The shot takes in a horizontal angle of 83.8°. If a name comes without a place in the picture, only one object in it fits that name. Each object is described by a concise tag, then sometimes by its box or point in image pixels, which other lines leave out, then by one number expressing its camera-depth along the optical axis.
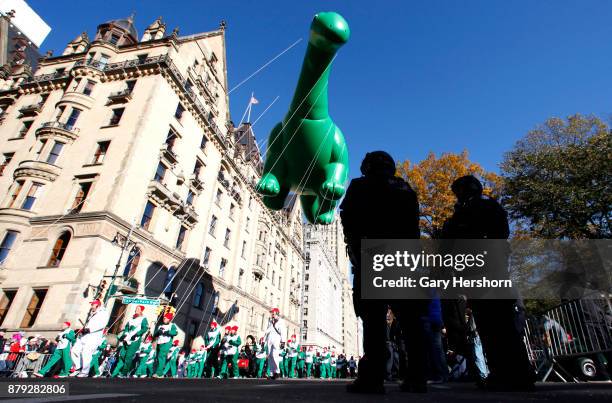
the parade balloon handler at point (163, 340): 9.68
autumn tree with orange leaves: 16.84
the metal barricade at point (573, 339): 5.82
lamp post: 15.87
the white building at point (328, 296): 63.41
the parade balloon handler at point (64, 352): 7.87
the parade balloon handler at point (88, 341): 8.12
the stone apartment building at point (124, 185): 17.22
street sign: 11.45
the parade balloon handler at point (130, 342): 9.45
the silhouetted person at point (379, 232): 2.44
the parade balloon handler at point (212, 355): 11.93
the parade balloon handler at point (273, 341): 9.02
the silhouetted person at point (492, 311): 2.64
